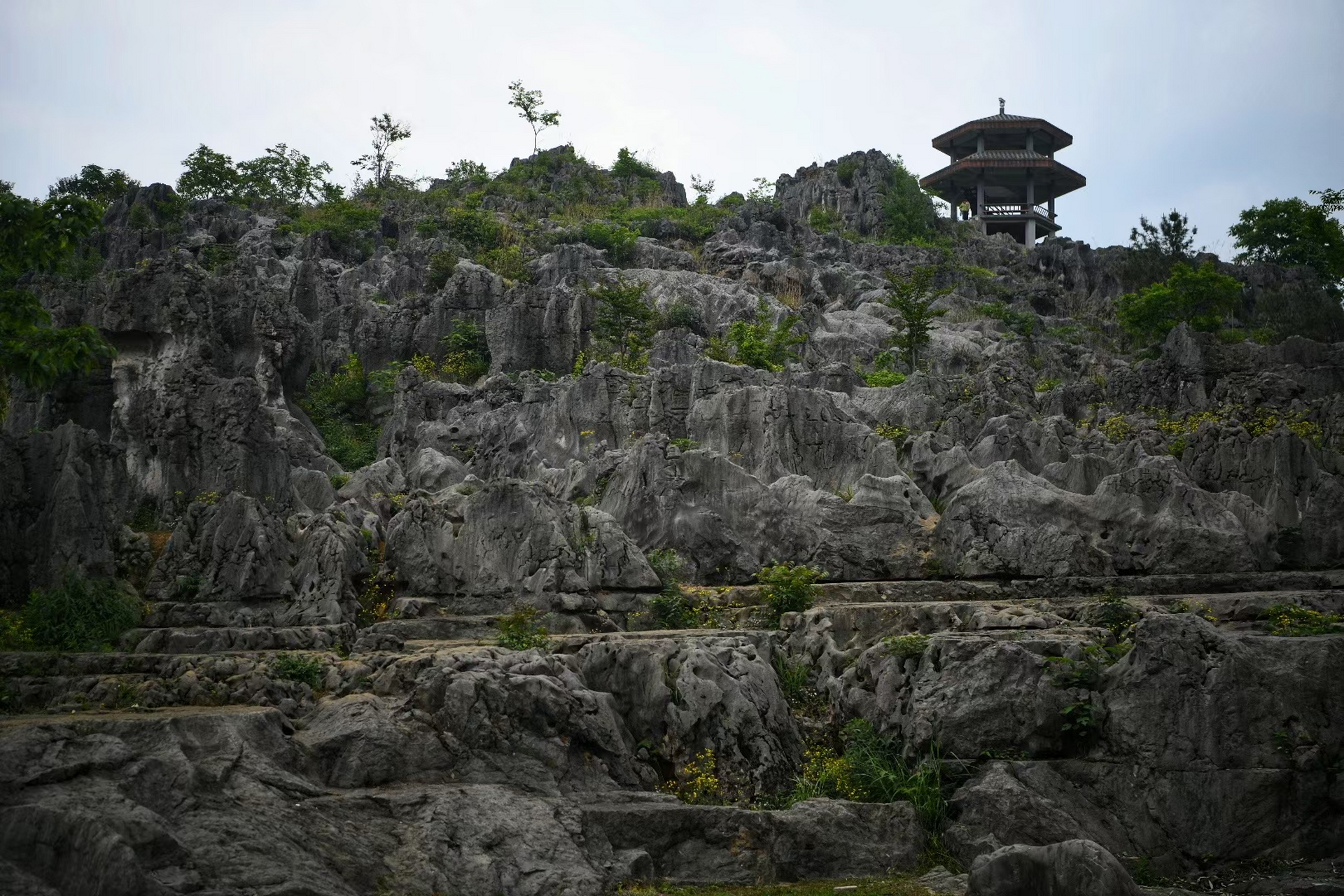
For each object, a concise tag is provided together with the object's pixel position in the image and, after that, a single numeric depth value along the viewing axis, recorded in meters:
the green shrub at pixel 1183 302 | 44.84
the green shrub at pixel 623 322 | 37.50
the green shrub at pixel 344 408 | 34.97
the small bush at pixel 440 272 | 45.47
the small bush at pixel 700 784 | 14.58
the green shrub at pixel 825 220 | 69.75
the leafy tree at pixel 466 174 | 68.69
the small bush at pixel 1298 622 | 15.20
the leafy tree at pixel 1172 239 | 60.44
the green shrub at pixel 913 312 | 40.97
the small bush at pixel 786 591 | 19.75
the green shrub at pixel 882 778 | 14.45
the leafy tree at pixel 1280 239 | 56.72
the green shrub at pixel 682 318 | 42.25
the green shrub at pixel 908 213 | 68.06
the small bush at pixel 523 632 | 17.11
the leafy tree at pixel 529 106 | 74.62
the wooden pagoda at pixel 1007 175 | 78.50
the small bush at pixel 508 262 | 47.38
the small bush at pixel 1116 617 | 16.73
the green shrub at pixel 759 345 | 36.53
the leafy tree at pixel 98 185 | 61.44
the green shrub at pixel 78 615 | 17.44
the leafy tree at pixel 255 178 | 61.97
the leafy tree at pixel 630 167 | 71.69
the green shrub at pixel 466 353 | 38.66
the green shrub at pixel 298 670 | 15.57
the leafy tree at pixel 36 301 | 12.89
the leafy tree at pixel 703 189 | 71.88
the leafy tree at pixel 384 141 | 72.19
